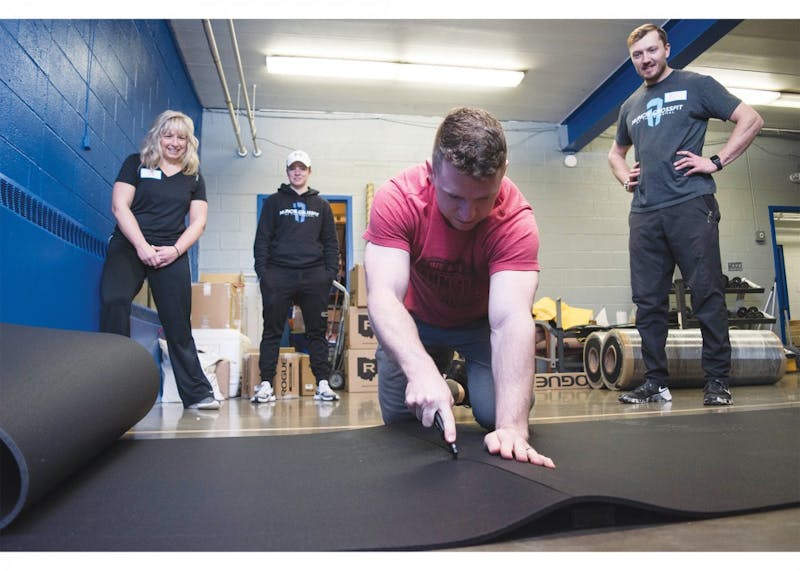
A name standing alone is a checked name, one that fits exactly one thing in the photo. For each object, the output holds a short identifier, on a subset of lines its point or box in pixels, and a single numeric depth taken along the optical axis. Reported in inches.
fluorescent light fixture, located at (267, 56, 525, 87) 215.9
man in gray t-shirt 102.0
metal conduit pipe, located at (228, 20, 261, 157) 172.5
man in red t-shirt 47.8
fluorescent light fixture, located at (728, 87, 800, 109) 253.1
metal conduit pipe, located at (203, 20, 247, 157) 161.4
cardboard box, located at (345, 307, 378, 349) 186.1
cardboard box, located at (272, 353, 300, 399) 173.6
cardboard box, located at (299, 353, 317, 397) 176.7
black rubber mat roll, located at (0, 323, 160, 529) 36.2
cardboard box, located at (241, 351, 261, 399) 171.6
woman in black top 104.3
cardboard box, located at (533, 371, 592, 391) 176.7
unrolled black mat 32.1
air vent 78.9
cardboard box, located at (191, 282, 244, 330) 170.6
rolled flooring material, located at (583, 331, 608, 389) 167.6
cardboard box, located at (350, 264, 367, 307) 191.6
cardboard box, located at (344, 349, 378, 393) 181.9
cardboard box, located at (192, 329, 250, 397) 167.3
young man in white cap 154.3
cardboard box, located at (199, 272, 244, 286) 200.5
